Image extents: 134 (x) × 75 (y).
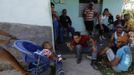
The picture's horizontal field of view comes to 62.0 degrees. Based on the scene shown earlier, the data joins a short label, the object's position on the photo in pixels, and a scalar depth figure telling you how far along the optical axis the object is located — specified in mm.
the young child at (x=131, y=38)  2824
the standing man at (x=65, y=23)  3506
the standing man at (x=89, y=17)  3695
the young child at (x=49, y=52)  2436
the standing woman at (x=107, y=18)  3706
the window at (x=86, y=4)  3848
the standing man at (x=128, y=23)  3357
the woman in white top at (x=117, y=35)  2761
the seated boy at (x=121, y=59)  2561
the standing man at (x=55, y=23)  3275
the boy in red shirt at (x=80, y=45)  2748
